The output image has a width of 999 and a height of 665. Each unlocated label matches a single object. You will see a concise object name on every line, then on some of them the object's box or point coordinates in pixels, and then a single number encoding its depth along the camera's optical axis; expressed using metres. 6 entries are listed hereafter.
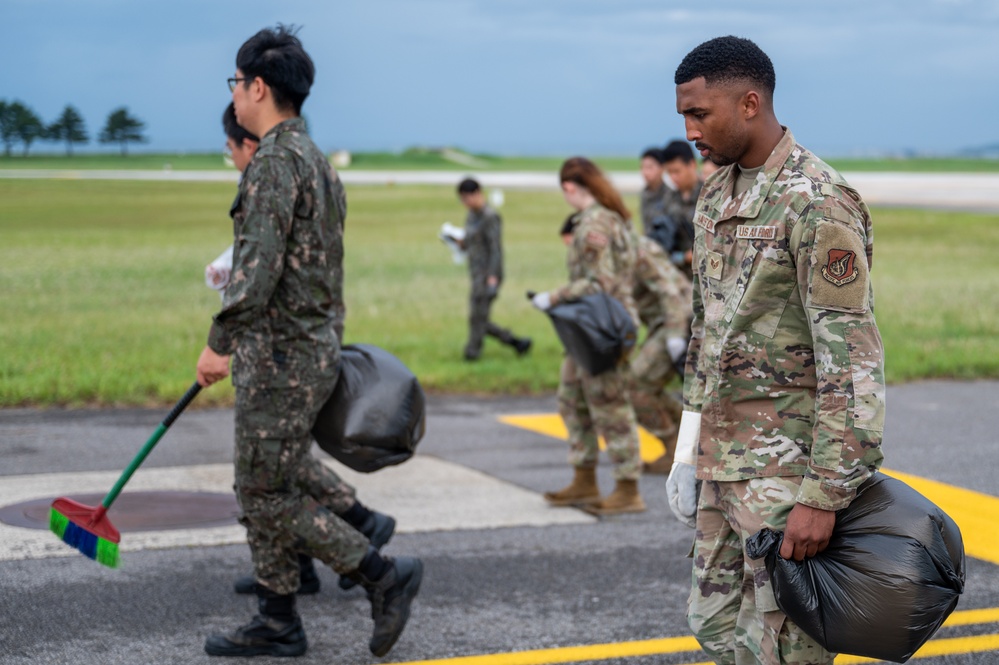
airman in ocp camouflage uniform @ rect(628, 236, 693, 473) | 7.68
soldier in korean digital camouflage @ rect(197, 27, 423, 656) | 4.38
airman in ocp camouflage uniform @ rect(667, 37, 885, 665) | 2.98
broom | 4.78
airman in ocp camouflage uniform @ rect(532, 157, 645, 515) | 6.78
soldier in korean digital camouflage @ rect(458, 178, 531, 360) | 12.54
